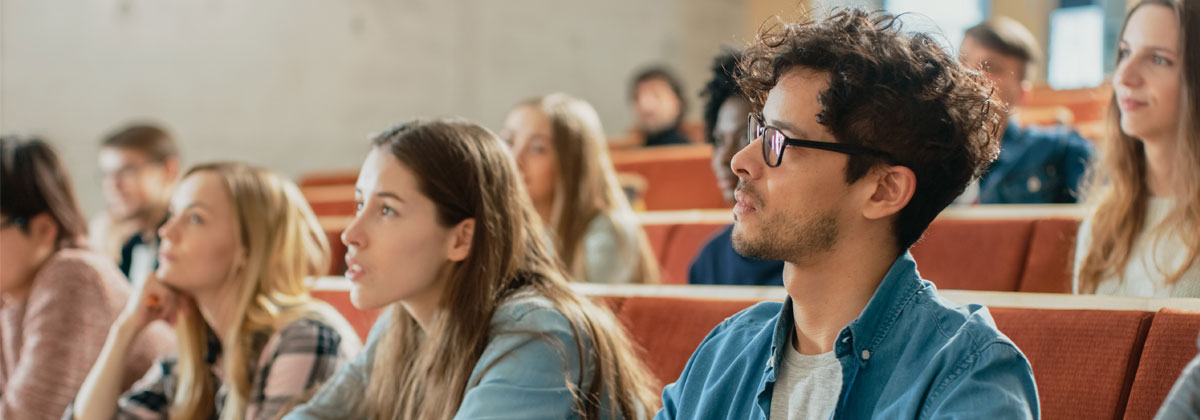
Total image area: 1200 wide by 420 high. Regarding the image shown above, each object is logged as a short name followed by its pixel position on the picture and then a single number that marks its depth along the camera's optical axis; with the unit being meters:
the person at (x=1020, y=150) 3.04
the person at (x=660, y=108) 5.48
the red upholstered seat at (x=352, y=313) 2.29
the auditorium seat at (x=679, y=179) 4.00
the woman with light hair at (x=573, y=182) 2.80
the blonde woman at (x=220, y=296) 2.08
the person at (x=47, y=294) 2.34
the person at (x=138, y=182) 3.68
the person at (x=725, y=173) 2.24
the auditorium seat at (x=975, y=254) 2.23
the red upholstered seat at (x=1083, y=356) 1.32
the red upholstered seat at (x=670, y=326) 1.72
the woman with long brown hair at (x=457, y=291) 1.62
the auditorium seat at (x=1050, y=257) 2.16
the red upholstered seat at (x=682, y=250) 2.79
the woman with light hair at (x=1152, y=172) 1.83
